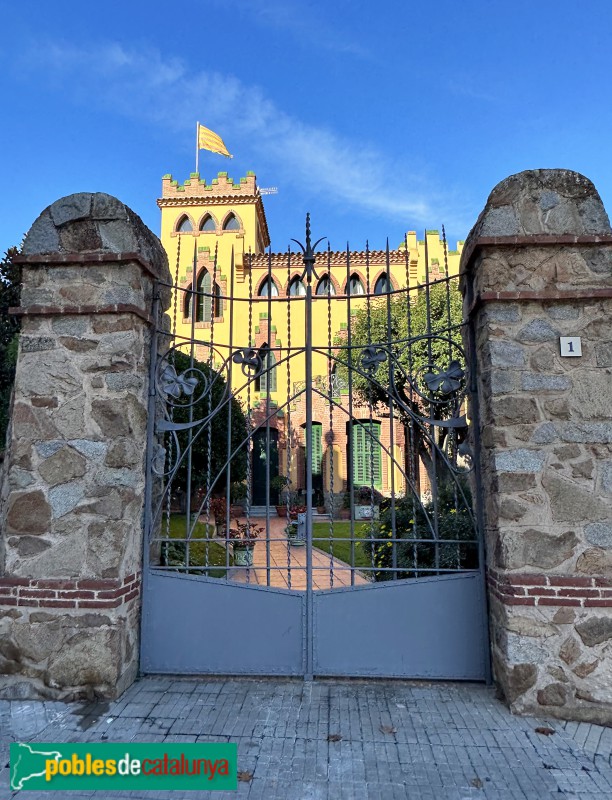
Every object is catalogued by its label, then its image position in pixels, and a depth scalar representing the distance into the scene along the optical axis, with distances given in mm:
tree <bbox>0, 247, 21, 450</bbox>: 10242
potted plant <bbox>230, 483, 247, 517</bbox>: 12164
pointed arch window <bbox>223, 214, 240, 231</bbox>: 21297
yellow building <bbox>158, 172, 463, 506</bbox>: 15258
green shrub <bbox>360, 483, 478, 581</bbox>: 3895
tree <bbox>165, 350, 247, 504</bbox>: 10281
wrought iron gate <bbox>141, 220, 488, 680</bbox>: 3719
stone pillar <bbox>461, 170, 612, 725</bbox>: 3268
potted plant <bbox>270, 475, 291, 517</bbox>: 13125
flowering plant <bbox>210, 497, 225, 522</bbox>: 10633
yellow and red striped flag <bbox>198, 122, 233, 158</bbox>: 23459
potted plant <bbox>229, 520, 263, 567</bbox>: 6745
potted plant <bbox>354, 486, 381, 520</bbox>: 14141
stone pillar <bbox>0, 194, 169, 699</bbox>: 3490
